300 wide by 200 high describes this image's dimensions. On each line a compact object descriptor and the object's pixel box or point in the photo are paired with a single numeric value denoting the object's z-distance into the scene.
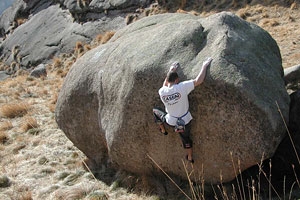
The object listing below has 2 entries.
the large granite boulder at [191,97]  6.08
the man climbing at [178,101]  6.13
